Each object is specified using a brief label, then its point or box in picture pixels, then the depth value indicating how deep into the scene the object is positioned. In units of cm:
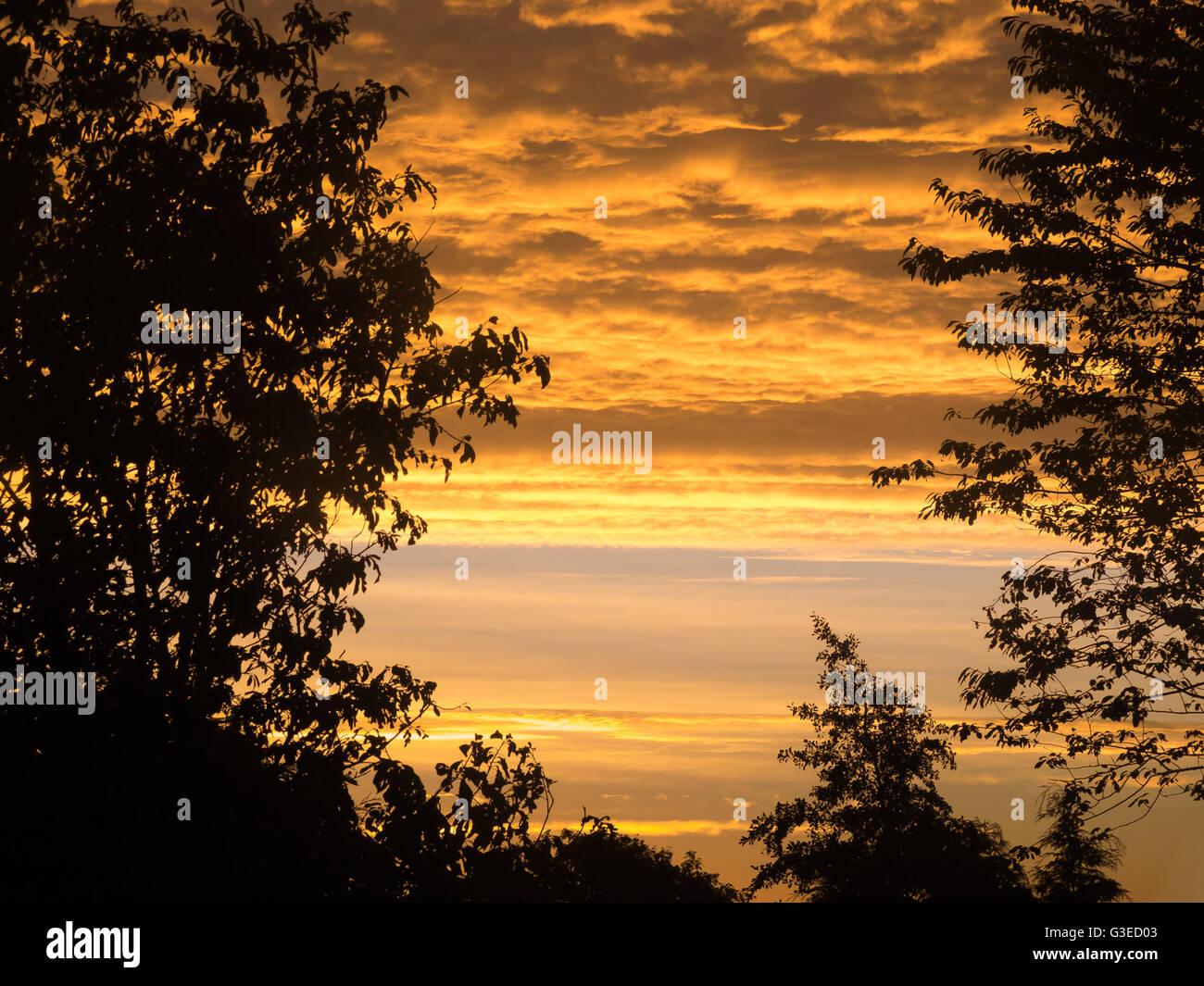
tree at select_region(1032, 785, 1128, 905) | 3225
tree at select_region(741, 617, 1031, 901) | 3469
